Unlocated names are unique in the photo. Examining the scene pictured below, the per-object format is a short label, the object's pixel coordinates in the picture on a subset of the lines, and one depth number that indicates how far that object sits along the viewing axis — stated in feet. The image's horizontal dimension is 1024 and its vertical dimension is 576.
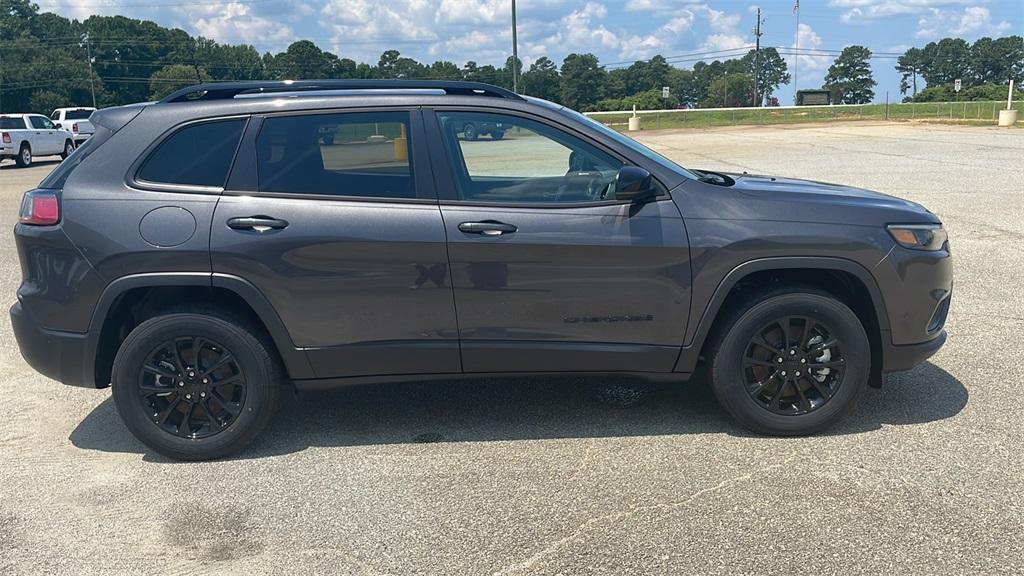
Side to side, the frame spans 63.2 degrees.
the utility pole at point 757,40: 310.24
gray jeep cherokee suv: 13.14
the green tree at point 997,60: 388.29
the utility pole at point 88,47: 245.04
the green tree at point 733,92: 384.06
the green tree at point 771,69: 495.41
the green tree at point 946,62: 416.46
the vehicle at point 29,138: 85.87
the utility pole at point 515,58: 115.73
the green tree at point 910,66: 448.65
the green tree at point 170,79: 292.69
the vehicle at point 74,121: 106.32
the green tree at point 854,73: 434.71
